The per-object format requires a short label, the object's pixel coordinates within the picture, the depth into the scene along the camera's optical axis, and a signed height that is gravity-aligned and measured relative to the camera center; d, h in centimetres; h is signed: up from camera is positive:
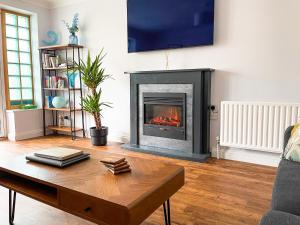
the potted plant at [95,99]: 380 -14
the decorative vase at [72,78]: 443 +22
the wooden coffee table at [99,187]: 111 -50
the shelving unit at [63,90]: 434 +0
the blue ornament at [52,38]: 462 +98
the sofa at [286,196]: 80 -46
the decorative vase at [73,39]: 426 +88
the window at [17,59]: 439 +58
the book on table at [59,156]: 158 -45
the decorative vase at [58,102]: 448 -22
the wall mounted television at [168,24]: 308 +90
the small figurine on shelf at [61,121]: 479 -61
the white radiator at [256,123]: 261 -38
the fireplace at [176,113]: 312 -31
